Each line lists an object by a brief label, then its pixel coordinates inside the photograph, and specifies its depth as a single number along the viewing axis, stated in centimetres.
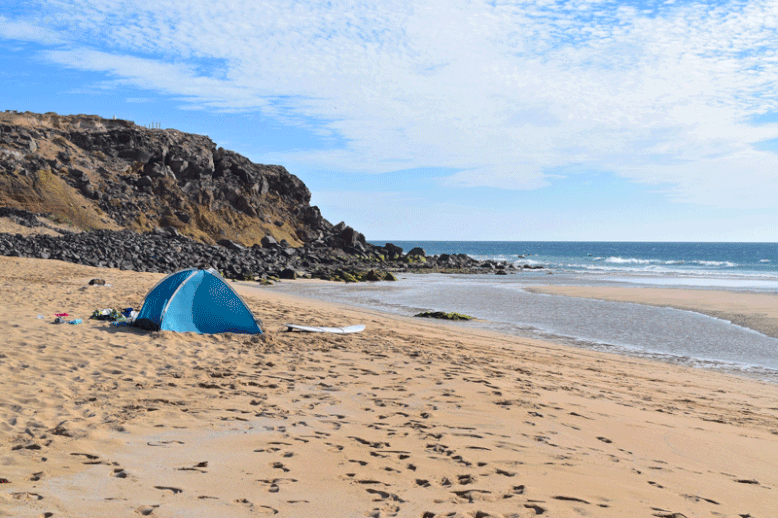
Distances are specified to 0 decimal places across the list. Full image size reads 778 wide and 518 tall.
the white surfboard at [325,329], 1130
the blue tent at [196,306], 1004
